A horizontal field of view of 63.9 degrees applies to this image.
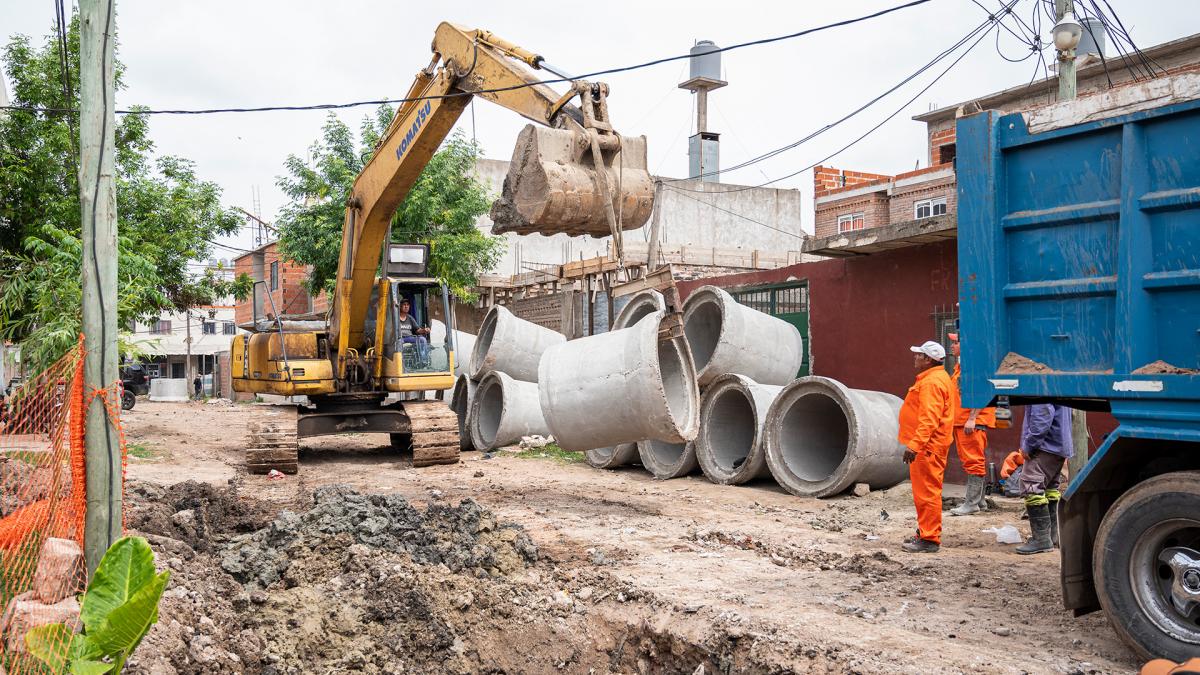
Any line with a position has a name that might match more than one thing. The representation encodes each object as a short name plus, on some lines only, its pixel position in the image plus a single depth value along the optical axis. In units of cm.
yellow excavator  771
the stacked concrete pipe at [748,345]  1125
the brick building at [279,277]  3222
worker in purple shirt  689
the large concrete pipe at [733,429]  1054
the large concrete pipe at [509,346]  1492
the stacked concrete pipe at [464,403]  1493
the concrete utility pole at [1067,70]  796
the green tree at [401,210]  1941
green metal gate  1295
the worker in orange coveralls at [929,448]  693
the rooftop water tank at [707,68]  2852
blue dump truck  411
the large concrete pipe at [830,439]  952
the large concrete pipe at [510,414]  1429
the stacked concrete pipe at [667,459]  1127
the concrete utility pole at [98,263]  453
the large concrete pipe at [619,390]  787
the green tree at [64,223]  1229
